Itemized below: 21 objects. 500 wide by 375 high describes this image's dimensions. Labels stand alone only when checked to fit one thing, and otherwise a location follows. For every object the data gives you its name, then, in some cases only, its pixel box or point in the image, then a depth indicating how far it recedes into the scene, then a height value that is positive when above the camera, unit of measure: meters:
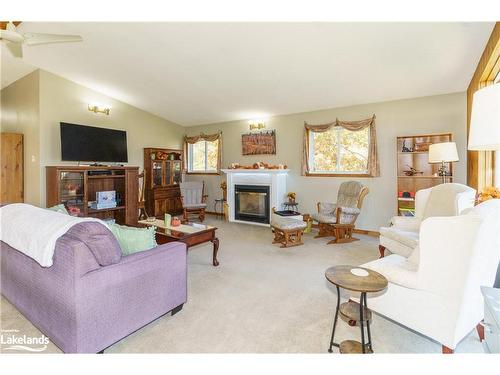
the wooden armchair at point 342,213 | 4.91 -0.53
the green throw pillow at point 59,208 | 3.07 -0.25
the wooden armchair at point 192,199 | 6.75 -0.35
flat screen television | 5.50 +0.90
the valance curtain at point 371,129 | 5.35 +1.10
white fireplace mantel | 6.36 +0.09
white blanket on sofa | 1.86 -0.31
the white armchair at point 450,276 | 1.72 -0.62
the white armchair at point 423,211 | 3.21 -0.35
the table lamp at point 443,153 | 3.96 +0.44
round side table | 1.73 -0.63
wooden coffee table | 3.48 -0.64
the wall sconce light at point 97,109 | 6.06 +1.69
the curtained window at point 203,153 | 7.76 +0.94
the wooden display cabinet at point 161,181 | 7.19 +0.10
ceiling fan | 2.59 +1.49
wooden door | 5.61 +0.36
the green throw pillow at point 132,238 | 2.21 -0.43
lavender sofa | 1.77 -0.73
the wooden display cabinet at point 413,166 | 4.92 +0.30
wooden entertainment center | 5.27 -0.03
